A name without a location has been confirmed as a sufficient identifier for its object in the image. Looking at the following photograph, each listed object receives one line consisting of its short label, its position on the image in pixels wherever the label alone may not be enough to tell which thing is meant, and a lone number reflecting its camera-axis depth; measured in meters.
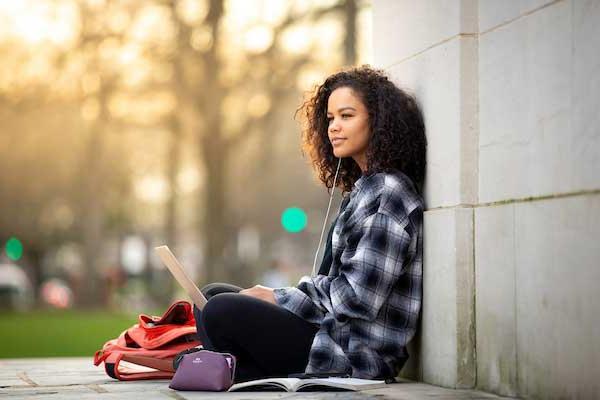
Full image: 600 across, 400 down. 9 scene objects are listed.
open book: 5.00
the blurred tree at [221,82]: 24.95
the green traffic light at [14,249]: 51.59
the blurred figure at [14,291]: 44.47
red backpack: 6.10
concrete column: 5.23
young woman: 5.26
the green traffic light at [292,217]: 37.91
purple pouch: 5.12
